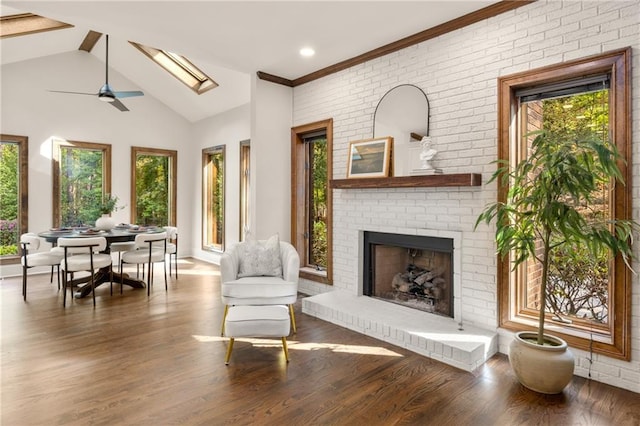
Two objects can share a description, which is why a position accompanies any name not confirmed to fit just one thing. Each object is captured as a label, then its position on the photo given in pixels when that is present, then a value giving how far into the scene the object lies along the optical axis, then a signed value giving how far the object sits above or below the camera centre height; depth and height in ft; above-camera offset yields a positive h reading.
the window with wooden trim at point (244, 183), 21.90 +1.73
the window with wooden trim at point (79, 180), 20.74 +1.85
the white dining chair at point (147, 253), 16.14 -1.90
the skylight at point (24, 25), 15.75 +8.21
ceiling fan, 16.01 +5.15
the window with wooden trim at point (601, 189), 8.38 +0.67
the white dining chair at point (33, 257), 15.25 -1.92
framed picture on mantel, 12.91 +1.97
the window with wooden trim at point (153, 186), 23.72 +1.75
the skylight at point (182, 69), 19.71 +7.92
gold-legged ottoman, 9.29 -2.82
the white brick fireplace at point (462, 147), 8.72 +1.92
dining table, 15.60 -1.08
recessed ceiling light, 13.47 +5.93
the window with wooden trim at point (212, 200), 24.30 +0.79
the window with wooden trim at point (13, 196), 19.33 +0.84
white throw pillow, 12.27 -1.60
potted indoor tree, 7.77 -0.20
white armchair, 10.82 -1.99
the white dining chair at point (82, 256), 14.37 -1.83
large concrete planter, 7.98 -3.35
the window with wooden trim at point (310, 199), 16.26 +0.60
